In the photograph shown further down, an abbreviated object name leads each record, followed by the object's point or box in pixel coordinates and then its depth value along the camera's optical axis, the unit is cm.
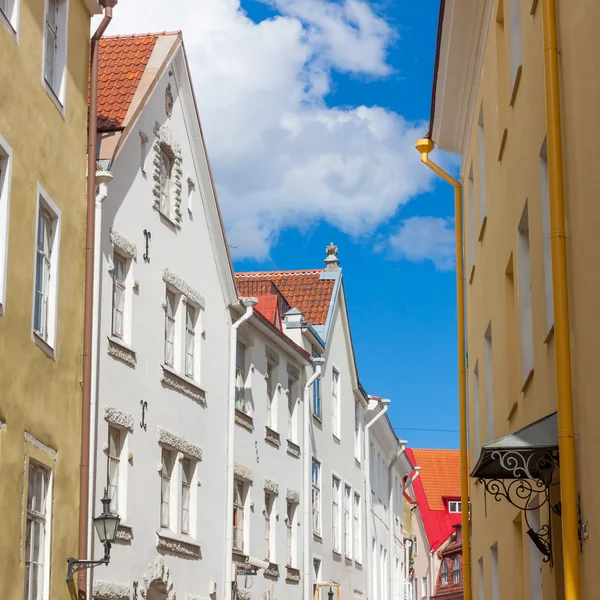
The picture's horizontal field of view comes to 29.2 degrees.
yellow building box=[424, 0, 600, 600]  822
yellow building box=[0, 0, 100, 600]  1274
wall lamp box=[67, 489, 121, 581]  1562
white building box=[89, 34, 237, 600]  1845
